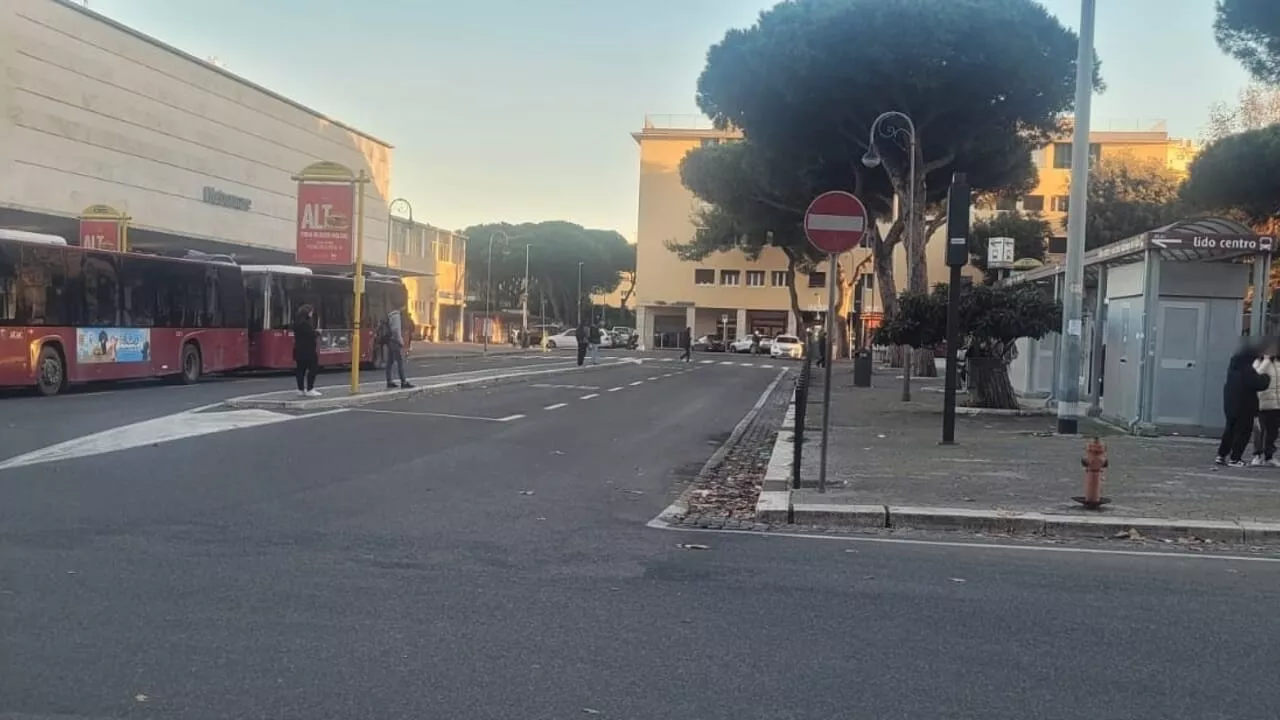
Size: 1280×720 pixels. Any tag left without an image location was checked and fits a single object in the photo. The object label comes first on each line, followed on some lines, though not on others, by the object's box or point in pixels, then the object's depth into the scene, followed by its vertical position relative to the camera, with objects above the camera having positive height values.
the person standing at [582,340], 39.19 -0.48
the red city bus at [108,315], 19.02 -0.10
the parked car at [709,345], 78.94 -0.95
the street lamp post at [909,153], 25.83 +4.92
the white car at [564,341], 68.94 -0.91
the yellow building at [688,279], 81.62 +4.34
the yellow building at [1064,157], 77.19 +14.01
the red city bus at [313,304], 27.72 +0.28
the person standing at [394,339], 21.52 -0.38
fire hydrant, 9.22 -1.12
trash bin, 30.34 -0.94
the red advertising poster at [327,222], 20.28 +1.88
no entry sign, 10.20 +1.13
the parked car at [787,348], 64.62 -0.83
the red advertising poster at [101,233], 29.80 +2.20
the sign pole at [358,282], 19.39 +0.70
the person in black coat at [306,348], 18.61 -0.54
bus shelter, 15.46 +0.46
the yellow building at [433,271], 66.38 +3.48
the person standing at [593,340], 40.59 -0.47
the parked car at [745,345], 76.21 -0.85
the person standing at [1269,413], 12.45 -0.72
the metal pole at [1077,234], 15.79 +1.71
